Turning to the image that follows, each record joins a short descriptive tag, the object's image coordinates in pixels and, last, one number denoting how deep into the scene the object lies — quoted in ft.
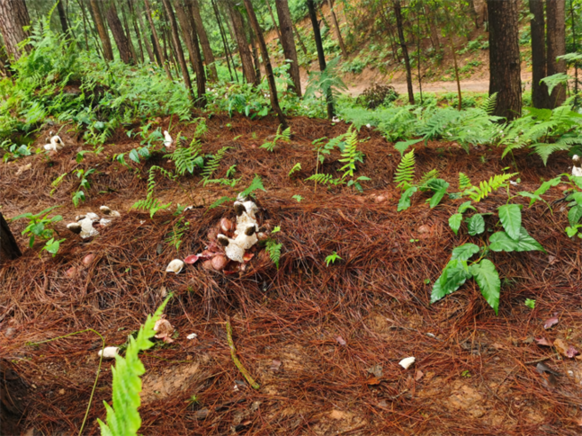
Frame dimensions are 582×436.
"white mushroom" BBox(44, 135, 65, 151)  14.02
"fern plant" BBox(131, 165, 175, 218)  8.58
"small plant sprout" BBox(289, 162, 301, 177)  11.26
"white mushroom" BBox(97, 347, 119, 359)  6.20
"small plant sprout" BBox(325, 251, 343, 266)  7.59
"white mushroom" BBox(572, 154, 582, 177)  8.73
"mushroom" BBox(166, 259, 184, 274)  7.77
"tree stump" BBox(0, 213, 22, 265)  8.08
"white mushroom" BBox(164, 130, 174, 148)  13.62
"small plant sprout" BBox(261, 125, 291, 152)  12.99
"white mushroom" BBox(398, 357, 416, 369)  5.78
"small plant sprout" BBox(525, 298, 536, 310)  6.46
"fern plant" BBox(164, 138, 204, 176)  11.59
